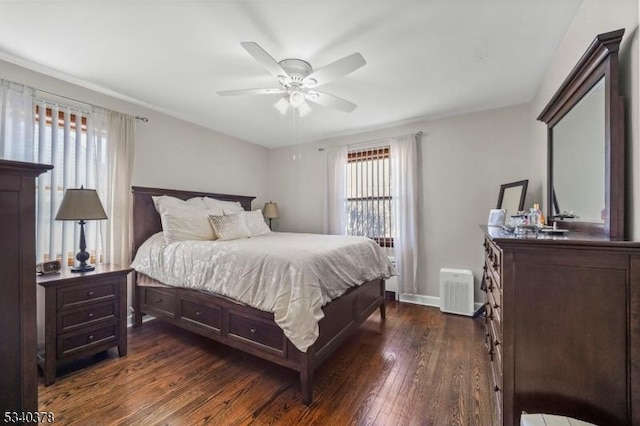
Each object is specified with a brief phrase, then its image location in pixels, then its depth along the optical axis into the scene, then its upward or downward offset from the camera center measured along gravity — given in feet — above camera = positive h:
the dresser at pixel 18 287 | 3.13 -0.91
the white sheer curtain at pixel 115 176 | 8.81 +1.31
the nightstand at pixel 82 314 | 6.27 -2.66
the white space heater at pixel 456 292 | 10.25 -3.14
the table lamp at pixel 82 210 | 6.95 +0.09
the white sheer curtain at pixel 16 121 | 6.93 +2.50
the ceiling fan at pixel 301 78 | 5.72 +3.41
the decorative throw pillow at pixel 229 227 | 9.58 -0.52
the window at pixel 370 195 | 12.57 +0.91
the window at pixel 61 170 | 7.58 +1.37
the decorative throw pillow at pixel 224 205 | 11.29 +0.39
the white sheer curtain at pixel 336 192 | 13.51 +1.09
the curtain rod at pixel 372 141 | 11.70 +3.50
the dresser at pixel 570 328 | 3.39 -1.63
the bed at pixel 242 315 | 6.12 -2.96
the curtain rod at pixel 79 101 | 7.70 +3.57
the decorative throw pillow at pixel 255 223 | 11.12 -0.45
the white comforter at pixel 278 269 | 5.80 -1.56
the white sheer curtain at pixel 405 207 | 11.64 +0.26
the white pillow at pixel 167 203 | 9.51 +0.38
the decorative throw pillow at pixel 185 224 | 9.02 -0.38
